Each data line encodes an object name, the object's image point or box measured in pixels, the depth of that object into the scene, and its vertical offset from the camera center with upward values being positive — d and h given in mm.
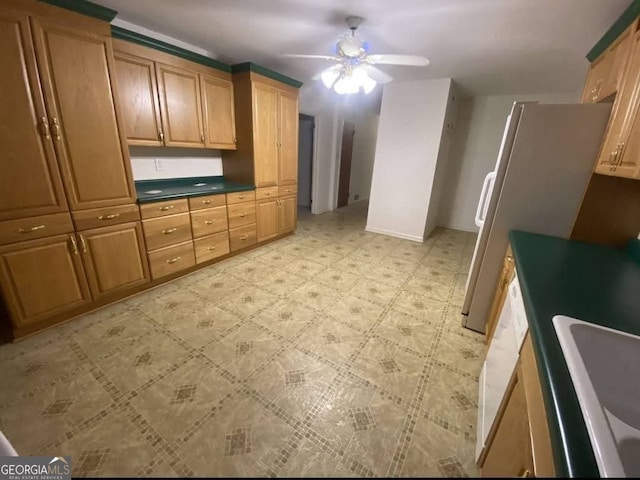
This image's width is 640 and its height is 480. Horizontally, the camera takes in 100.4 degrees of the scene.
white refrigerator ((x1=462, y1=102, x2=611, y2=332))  1562 -22
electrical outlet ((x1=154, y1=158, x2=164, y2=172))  2718 -171
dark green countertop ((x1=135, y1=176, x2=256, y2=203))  2376 -391
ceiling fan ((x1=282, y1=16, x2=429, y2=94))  1990 +730
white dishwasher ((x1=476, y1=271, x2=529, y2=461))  1036 -821
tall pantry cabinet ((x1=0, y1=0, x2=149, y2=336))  1569 -150
